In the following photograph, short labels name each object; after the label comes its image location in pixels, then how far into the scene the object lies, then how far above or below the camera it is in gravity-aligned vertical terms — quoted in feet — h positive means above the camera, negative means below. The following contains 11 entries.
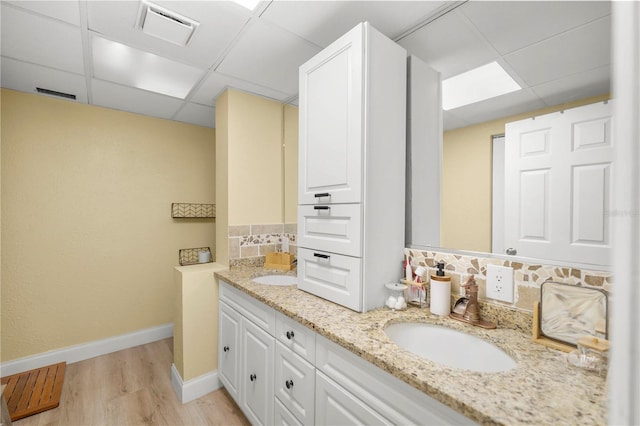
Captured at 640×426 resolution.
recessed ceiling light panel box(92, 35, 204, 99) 5.76 +3.25
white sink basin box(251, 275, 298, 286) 6.97 -1.76
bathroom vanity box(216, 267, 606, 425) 2.26 -1.58
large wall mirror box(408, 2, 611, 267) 3.22 +1.48
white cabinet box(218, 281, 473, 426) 2.82 -2.26
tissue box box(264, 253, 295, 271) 7.55 -1.41
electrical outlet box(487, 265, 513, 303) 3.67 -0.97
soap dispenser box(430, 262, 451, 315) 4.04 -1.22
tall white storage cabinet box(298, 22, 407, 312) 4.17 +0.71
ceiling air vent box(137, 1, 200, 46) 4.68 +3.29
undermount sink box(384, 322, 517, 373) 3.28 -1.77
